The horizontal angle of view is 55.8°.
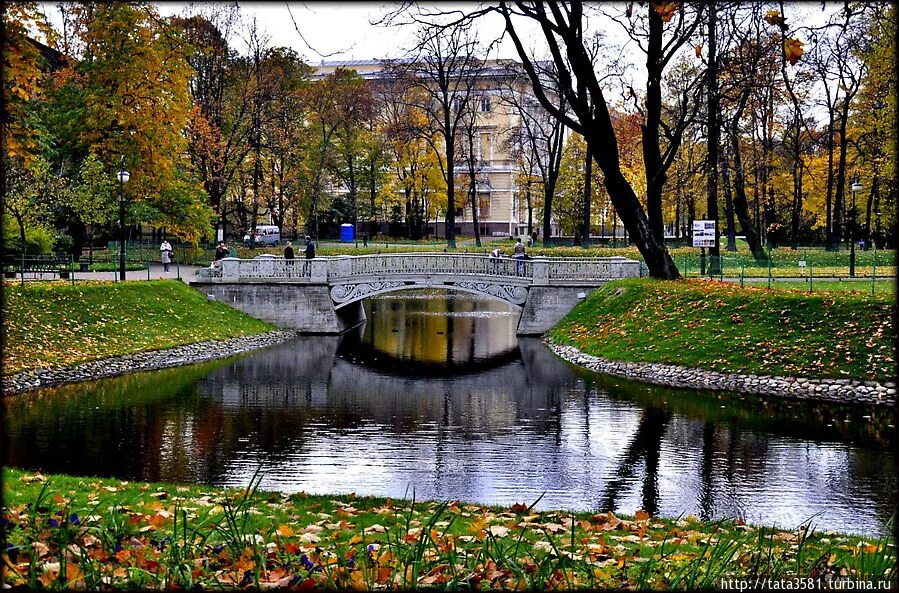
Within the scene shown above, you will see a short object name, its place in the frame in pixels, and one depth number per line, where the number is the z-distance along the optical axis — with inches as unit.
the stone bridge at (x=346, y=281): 1344.7
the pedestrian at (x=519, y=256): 1342.3
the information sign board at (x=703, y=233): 1227.2
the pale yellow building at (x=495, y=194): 3112.7
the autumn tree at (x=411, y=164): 2367.5
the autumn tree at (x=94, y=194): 1502.2
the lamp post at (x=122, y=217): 1149.1
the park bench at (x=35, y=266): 1182.9
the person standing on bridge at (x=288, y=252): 1434.5
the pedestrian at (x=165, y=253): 1615.4
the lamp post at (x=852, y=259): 1301.7
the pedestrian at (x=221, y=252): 1538.6
